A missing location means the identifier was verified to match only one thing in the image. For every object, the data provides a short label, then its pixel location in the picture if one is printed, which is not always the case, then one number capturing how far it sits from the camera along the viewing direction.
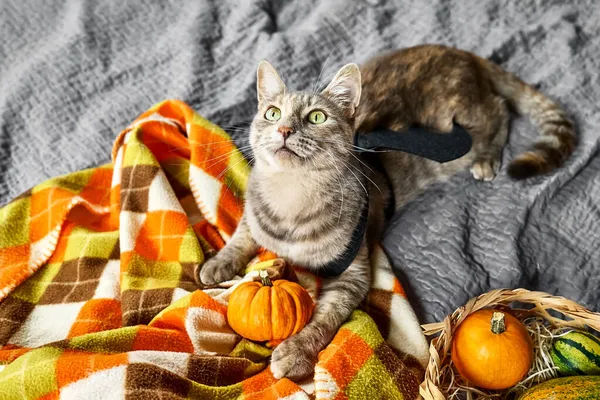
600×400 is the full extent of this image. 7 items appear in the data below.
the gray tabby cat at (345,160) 0.67
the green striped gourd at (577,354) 0.60
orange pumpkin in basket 0.60
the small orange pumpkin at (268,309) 0.65
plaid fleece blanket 0.61
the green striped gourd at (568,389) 0.57
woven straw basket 0.60
